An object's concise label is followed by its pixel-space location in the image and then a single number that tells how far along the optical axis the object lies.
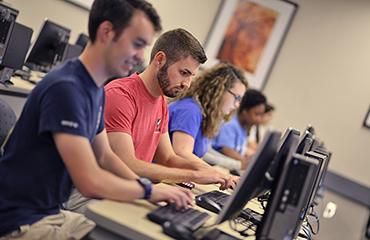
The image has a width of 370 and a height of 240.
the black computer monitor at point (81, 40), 4.18
